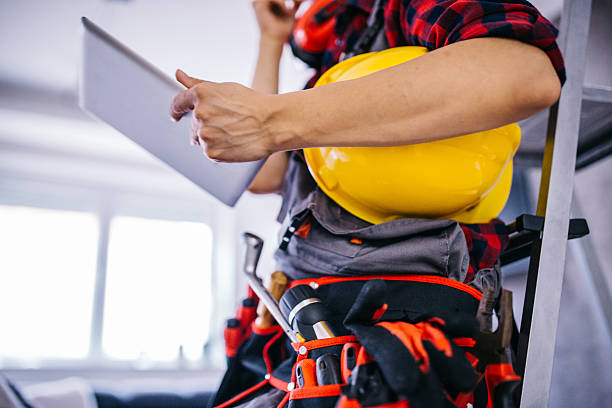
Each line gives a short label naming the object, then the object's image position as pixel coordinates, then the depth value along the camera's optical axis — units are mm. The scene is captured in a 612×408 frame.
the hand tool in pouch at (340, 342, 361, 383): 422
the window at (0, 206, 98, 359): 3061
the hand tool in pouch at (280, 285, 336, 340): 504
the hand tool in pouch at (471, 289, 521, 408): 473
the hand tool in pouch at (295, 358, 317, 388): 464
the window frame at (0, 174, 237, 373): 3197
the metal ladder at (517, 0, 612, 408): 521
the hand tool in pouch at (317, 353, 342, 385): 448
